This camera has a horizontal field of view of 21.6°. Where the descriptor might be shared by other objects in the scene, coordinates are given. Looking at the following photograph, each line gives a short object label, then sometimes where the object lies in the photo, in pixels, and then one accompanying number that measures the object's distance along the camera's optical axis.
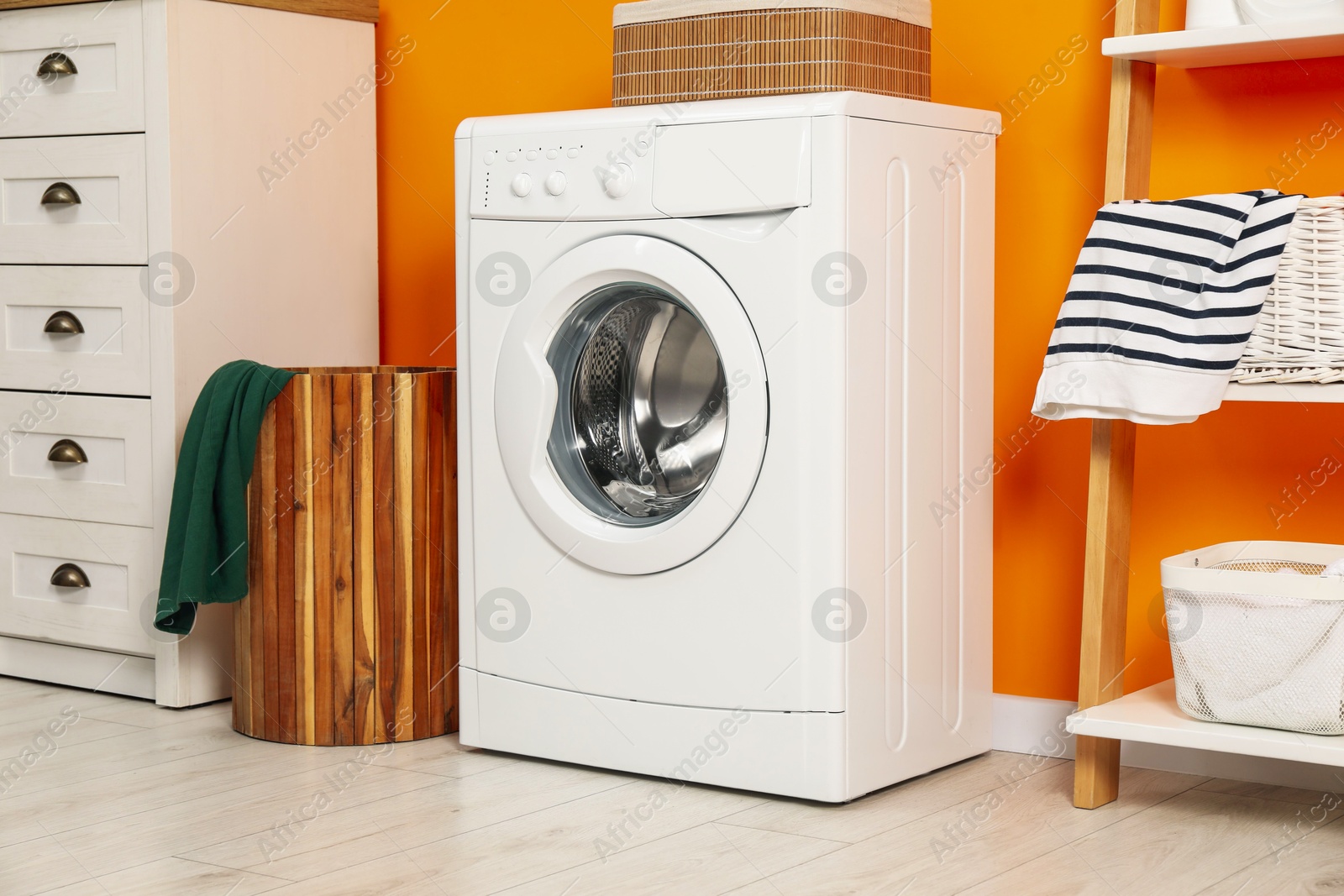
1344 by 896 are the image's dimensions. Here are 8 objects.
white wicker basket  4.33
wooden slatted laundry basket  4.74
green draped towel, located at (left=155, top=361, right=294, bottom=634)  4.74
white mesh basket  4.31
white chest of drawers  4.94
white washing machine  4.45
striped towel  4.34
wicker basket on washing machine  4.57
